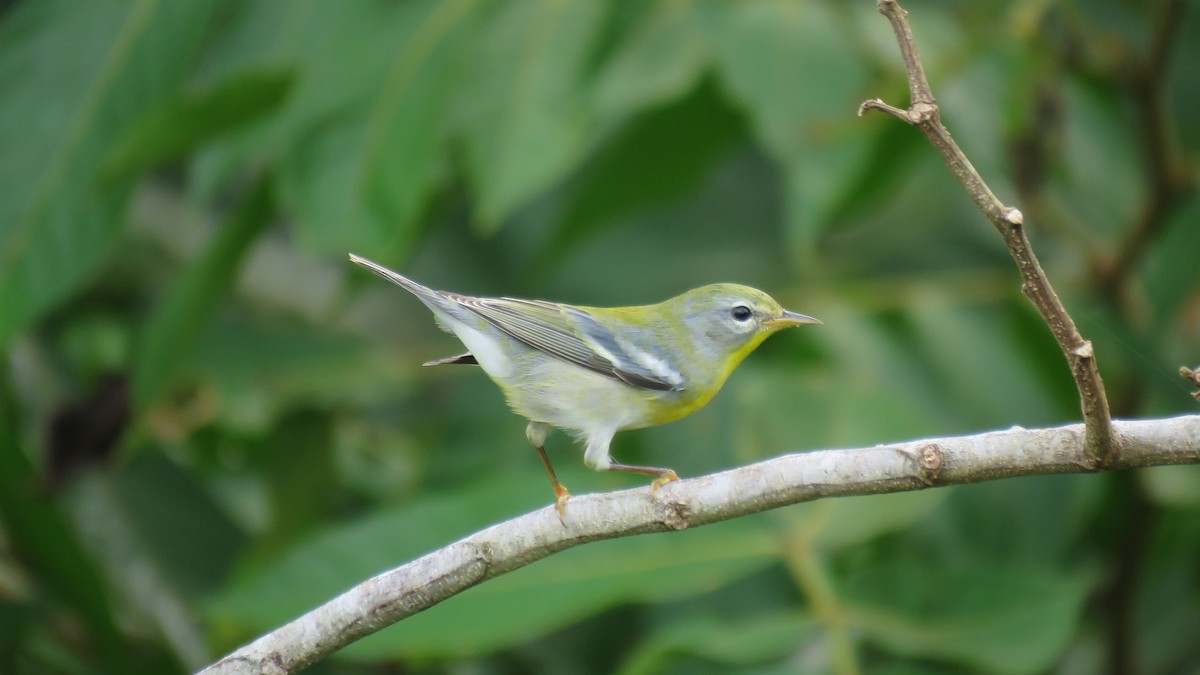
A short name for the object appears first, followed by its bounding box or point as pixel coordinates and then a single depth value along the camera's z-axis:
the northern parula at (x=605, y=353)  4.75
